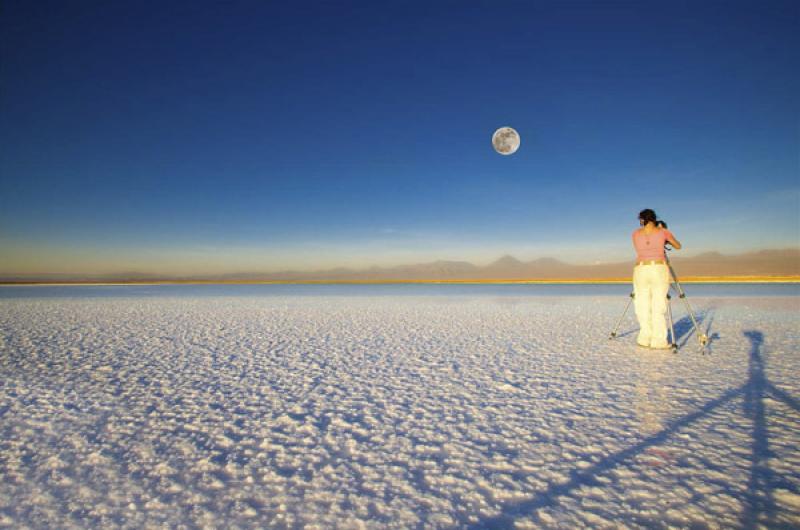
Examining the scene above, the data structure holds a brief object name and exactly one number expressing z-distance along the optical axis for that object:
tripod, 6.02
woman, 5.89
